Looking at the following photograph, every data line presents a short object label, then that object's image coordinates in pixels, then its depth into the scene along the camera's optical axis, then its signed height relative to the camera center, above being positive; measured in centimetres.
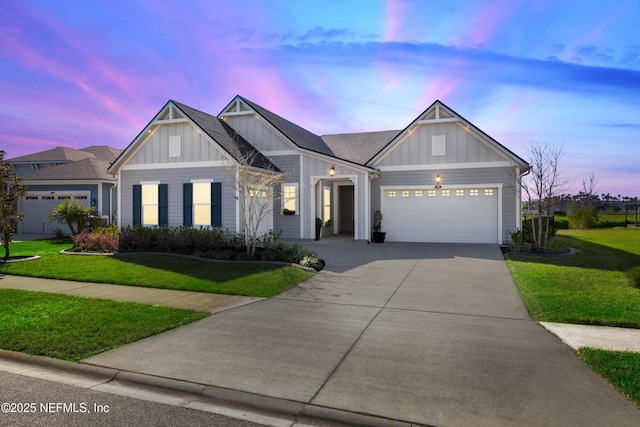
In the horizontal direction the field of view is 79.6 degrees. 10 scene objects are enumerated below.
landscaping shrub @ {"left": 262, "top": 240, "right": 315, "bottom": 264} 1162 -132
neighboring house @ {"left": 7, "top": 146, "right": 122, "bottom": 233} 2292 +124
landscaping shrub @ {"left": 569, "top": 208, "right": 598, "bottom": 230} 2959 -78
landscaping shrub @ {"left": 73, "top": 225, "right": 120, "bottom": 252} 1445 -117
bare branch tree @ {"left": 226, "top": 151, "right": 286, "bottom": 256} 1298 +121
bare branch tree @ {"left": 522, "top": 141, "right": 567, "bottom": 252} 1520 +137
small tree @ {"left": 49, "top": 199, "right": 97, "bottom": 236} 1862 -12
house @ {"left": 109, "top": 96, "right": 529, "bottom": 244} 1617 +153
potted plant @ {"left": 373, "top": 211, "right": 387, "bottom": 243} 1777 -86
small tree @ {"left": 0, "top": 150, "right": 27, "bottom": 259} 1248 +39
